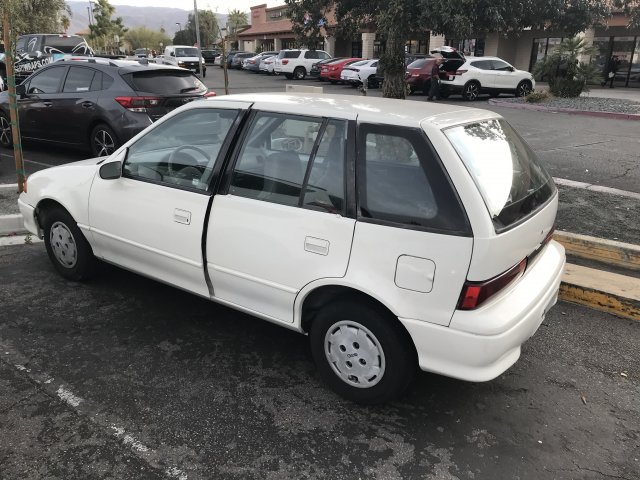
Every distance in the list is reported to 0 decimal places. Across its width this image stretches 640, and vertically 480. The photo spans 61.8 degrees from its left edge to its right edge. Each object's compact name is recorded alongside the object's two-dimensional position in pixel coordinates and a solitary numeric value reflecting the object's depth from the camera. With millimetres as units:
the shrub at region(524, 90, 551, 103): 17484
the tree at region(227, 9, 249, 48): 80969
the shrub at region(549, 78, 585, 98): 18359
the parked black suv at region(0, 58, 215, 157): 7902
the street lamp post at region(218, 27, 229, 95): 8111
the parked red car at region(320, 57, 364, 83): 27028
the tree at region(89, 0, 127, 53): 61781
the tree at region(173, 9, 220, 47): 72812
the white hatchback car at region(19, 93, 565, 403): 2596
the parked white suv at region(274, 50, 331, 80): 32094
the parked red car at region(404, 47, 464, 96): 20328
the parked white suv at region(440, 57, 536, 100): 18938
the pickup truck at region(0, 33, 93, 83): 16781
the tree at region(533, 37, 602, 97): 18250
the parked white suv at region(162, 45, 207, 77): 34128
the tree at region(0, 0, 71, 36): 30838
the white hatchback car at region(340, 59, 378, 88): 23734
